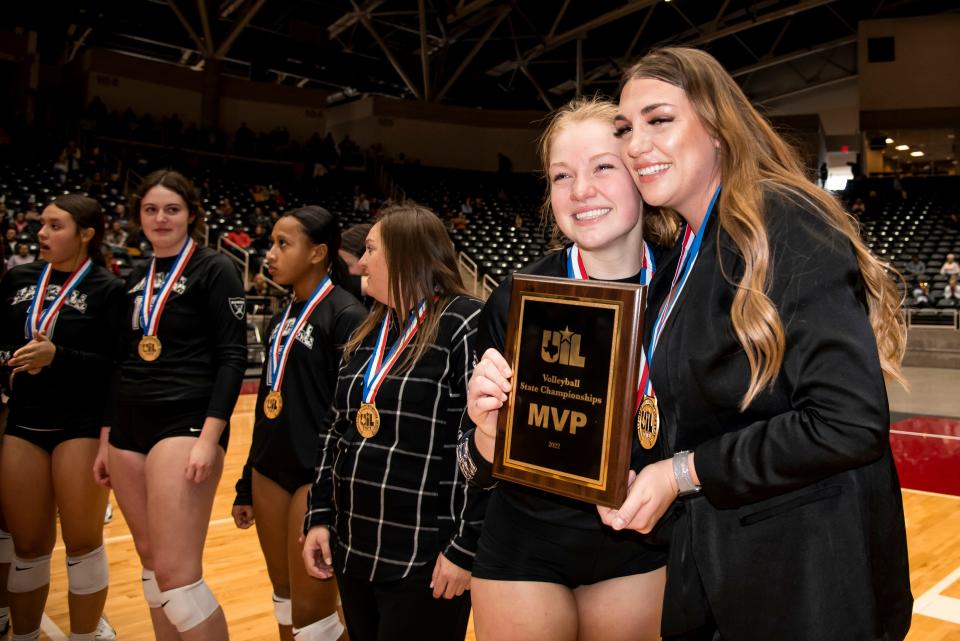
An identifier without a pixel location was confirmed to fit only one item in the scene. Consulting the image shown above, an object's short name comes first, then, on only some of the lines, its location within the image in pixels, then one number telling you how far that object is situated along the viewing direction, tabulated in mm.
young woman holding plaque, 1334
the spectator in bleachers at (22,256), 8320
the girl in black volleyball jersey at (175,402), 2275
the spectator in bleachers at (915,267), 13664
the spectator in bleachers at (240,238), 12477
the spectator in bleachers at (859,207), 17488
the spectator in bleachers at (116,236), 10625
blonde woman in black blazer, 997
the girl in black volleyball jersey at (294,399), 2361
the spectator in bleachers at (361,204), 17516
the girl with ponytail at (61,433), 2686
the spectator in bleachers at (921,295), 12875
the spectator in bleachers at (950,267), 13273
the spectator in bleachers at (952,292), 12648
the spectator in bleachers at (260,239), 12867
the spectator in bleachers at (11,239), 8811
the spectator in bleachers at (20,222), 9682
